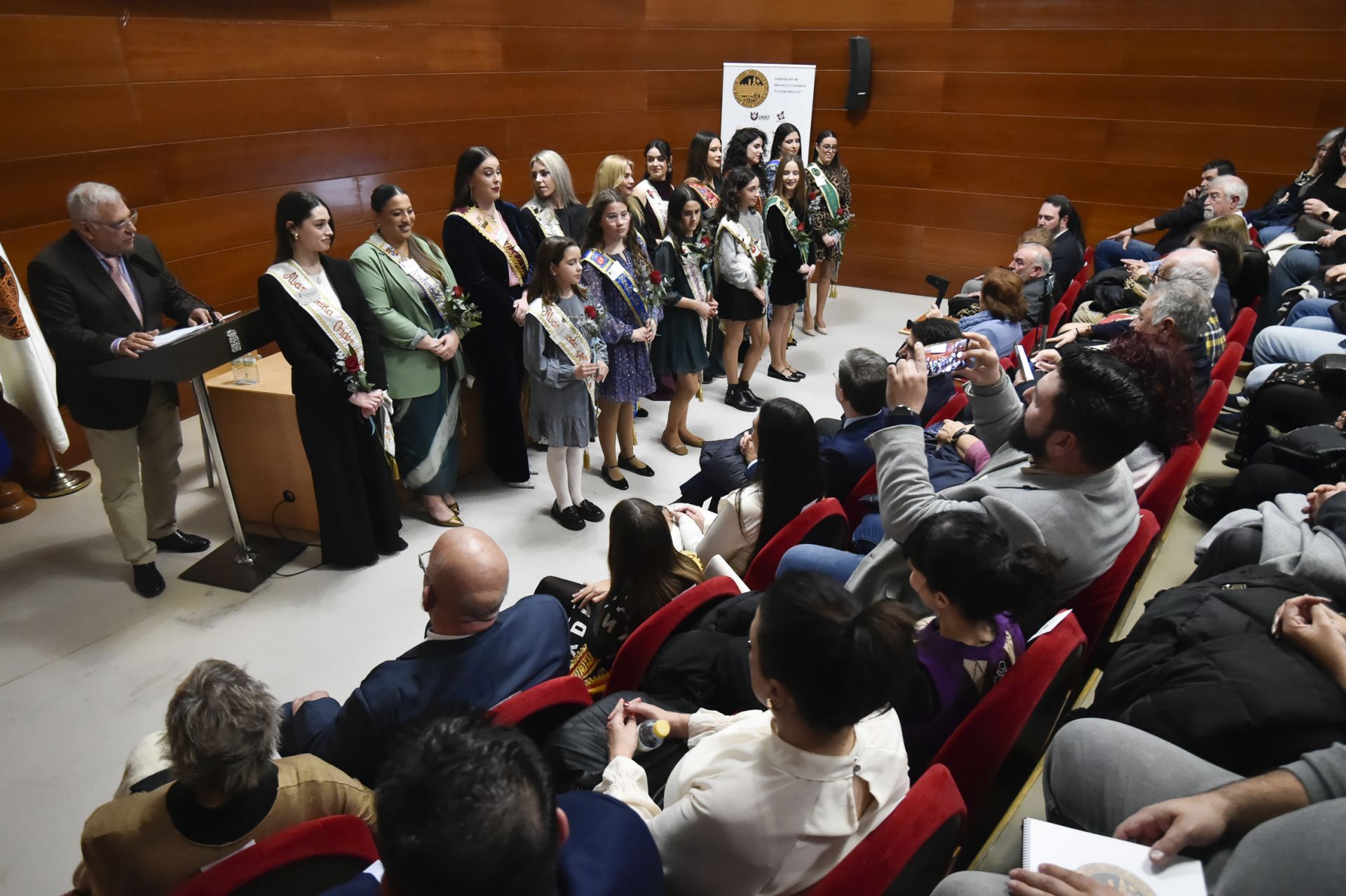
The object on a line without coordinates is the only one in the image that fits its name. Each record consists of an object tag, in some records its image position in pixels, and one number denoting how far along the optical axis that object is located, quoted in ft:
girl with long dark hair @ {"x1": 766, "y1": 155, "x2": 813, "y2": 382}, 16.69
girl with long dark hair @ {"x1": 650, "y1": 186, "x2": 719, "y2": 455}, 14.46
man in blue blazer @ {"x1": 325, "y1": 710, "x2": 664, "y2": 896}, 3.09
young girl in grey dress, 11.37
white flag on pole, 10.97
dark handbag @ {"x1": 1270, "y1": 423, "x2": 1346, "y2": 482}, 8.02
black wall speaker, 23.36
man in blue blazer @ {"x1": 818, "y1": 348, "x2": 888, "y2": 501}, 8.91
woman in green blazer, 10.94
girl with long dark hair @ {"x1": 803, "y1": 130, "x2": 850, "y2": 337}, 18.90
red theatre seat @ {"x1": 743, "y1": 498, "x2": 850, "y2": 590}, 7.52
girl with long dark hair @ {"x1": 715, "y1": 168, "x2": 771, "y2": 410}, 15.38
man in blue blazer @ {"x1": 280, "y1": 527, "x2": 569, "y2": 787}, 5.58
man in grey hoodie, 5.99
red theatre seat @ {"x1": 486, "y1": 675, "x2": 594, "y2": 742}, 5.11
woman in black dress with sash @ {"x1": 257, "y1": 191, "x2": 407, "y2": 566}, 9.80
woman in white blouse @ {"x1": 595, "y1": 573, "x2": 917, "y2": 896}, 3.91
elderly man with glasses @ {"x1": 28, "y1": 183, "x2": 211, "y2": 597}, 9.42
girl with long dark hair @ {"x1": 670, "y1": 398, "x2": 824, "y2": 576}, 7.78
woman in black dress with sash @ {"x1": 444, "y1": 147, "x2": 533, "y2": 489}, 12.32
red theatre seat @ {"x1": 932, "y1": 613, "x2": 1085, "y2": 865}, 4.91
